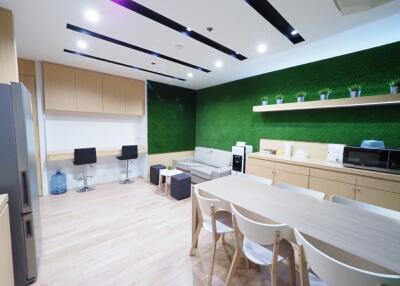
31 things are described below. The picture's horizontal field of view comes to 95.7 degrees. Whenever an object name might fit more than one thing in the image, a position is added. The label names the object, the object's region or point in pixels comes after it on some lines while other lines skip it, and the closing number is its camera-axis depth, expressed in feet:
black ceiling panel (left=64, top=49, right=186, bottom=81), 10.10
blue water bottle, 12.82
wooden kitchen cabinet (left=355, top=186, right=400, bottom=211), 7.50
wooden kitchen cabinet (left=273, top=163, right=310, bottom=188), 10.07
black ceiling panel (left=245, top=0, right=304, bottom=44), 5.96
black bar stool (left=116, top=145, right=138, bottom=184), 14.47
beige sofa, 14.16
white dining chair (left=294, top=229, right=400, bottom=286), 2.65
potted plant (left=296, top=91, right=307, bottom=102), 11.27
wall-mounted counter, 12.06
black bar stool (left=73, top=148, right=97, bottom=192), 12.46
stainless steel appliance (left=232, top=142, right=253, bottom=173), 13.88
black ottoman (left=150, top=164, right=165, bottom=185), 14.87
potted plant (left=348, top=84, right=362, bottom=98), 9.15
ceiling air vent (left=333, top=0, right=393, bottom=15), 5.09
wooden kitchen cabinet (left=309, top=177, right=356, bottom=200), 8.61
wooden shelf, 7.92
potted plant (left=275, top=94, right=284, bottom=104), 12.34
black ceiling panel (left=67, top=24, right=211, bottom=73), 7.59
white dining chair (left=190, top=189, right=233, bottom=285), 5.31
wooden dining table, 3.49
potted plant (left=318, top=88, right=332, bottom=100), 10.39
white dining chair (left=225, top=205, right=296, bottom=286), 4.01
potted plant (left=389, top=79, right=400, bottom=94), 7.92
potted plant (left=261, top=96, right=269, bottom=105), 13.09
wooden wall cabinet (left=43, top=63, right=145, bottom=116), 11.89
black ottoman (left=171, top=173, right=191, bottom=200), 12.14
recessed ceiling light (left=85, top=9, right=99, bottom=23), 6.37
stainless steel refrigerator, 4.91
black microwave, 7.68
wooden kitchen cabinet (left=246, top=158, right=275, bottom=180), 11.62
